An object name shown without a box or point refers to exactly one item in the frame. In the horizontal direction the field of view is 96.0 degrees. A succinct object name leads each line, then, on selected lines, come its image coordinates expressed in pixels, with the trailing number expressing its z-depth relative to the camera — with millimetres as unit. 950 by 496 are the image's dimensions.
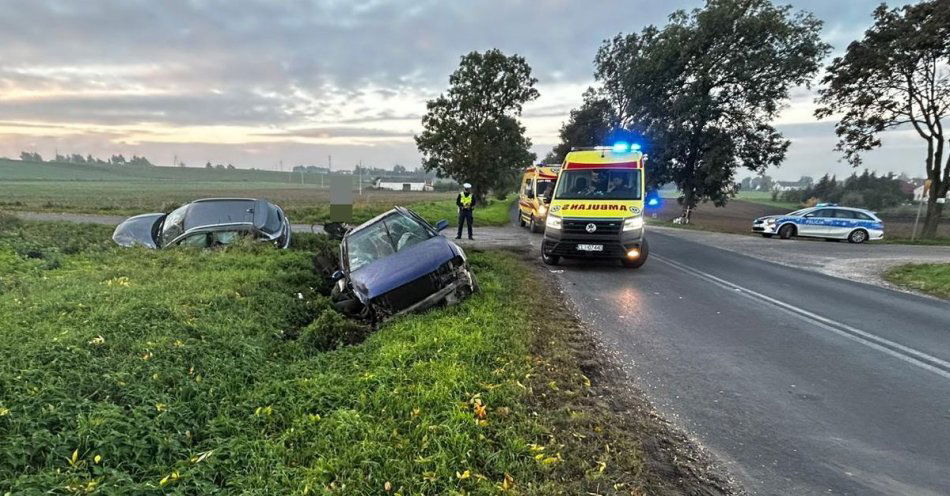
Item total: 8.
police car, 18031
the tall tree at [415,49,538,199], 31203
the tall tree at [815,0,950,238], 19031
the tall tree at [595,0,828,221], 25609
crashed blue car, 5617
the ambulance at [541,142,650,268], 9305
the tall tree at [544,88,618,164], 42500
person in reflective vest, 14047
